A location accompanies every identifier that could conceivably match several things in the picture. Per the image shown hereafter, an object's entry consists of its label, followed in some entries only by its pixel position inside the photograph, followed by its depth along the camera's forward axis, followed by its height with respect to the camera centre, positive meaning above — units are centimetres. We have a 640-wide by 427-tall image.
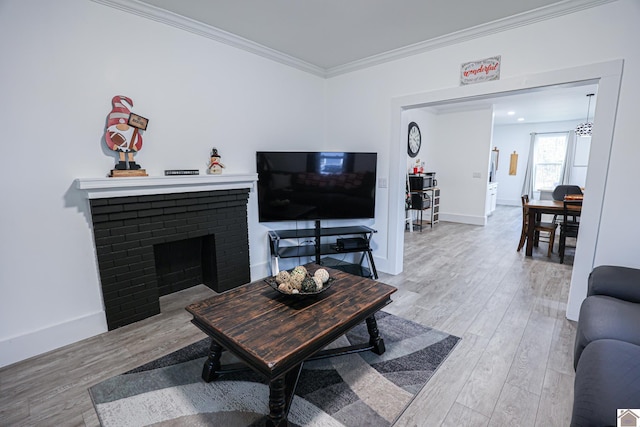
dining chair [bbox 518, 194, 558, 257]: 440 -94
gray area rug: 163 -137
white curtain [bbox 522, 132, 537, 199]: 871 -23
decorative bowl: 185 -78
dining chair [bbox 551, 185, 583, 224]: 555 -47
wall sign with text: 275 +92
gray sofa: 113 -88
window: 840 +21
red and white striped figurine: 234 +28
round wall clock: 611 +58
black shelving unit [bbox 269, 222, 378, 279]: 342 -94
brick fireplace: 238 -64
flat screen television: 338 -21
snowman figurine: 298 +4
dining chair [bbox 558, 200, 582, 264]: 398 -81
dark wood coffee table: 145 -87
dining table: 424 -64
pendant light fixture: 583 +72
